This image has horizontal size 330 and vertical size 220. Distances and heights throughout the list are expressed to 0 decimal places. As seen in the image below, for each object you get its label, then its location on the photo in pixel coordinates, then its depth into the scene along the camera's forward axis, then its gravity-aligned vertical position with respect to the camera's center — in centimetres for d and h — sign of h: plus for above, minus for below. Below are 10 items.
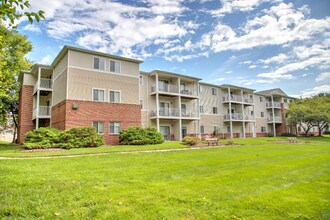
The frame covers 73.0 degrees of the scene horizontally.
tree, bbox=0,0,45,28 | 322 +187
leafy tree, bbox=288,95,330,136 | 3609 +288
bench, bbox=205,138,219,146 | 2030 -109
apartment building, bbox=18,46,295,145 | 2072 +372
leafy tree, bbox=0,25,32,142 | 2668 +840
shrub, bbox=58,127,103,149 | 1704 -47
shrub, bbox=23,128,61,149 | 1595 -43
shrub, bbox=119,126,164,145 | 1979 -46
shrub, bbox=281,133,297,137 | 3988 -117
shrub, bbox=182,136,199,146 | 2017 -101
